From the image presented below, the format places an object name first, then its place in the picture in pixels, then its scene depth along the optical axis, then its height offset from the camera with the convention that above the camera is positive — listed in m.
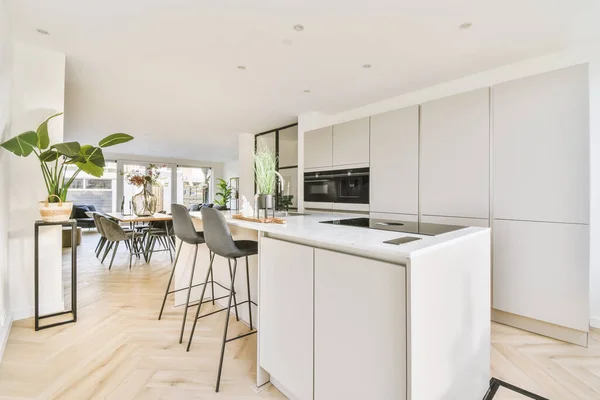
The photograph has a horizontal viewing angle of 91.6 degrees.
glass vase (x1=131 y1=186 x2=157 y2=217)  4.80 -0.06
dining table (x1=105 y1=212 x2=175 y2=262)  4.32 -0.30
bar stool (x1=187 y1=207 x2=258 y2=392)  1.75 -0.25
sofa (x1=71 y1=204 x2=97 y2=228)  7.11 -0.42
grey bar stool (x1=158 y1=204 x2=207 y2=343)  2.24 -0.22
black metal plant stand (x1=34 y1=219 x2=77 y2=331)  2.32 -0.69
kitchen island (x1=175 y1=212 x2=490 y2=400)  1.07 -0.49
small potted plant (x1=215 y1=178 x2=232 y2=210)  8.98 +0.14
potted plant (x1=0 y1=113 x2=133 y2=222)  2.30 +0.31
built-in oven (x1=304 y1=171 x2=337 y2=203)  3.99 +0.18
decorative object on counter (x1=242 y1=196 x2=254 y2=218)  2.17 -0.08
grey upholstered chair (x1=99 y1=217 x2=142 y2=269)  4.26 -0.47
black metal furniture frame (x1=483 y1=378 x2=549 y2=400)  1.66 -1.11
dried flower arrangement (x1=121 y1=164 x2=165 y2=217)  4.60 +0.09
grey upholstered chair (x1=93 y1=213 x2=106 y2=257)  4.50 -0.42
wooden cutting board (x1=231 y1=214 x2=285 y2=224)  1.78 -0.13
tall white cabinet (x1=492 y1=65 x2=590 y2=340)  2.15 +0.02
